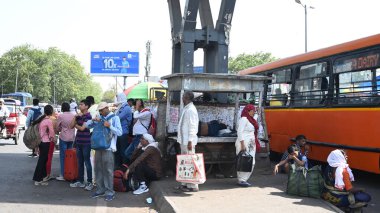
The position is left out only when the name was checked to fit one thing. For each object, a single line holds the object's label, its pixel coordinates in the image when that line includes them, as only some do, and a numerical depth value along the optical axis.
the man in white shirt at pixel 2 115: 15.76
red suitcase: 8.70
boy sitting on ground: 7.76
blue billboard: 29.66
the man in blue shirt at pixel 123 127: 9.61
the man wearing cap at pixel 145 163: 7.98
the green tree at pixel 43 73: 70.69
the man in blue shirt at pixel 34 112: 11.88
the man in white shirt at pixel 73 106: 14.23
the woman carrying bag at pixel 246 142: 7.64
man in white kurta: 7.20
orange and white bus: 7.85
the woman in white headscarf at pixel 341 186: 6.24
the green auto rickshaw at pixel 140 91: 24.47
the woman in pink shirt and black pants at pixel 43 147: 8.52
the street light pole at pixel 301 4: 26.37
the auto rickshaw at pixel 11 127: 16.11
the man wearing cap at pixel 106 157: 7.17
